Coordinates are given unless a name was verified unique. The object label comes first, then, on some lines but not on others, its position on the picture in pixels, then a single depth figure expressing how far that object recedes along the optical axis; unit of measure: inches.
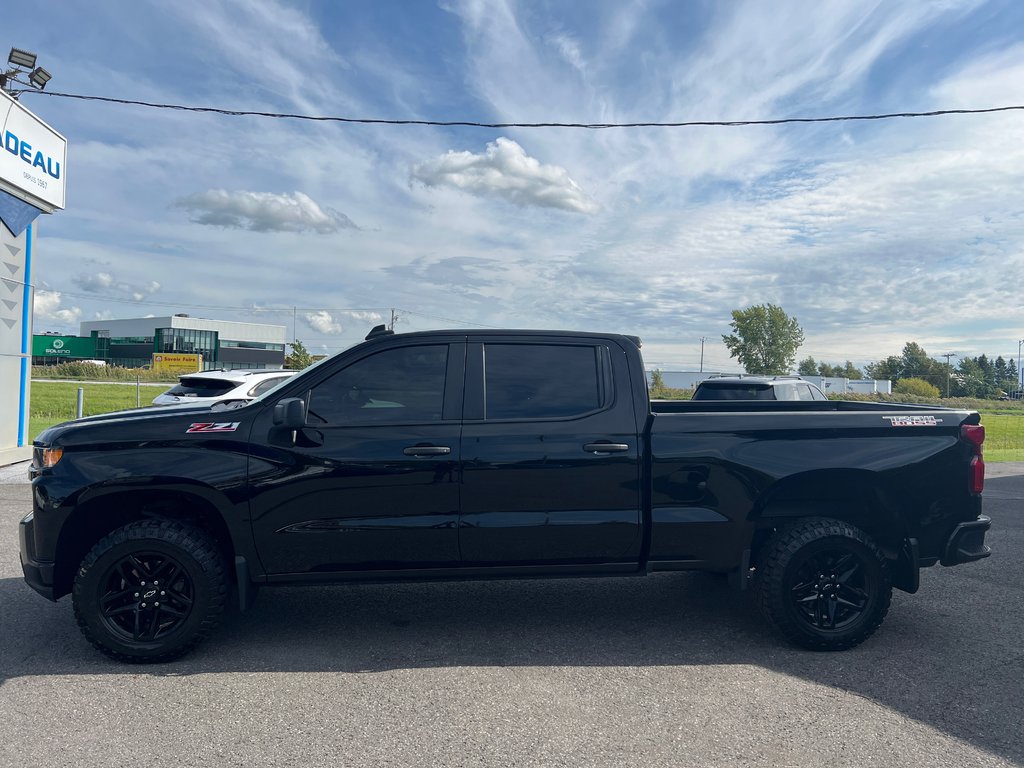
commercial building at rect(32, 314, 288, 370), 3927.2
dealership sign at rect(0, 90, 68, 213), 514.9
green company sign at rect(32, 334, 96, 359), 3885.3
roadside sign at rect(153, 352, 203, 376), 3297.2
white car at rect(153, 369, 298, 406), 408.5
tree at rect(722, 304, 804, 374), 2861.7
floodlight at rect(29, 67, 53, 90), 573.0
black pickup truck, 169.2
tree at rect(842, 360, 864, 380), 5703.7
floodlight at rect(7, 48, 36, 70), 564.1
